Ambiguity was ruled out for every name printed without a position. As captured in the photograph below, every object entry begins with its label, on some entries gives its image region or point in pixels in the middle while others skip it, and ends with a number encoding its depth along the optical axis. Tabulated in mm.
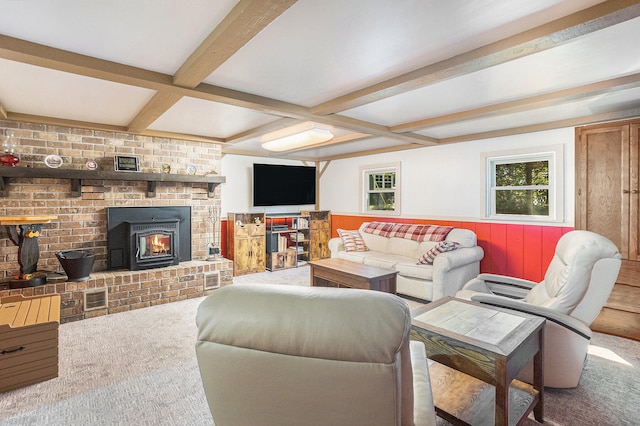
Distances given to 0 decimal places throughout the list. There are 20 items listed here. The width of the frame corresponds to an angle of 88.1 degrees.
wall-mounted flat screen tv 6227
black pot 3589
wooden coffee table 3608
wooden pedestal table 3396
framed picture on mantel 4172
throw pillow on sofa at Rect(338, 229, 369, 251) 5514
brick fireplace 3691
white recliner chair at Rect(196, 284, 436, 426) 884
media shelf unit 6105
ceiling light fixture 3977
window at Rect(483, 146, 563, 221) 4039
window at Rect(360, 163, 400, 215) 5859
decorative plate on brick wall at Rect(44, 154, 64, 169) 3777
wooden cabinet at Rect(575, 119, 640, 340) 3105
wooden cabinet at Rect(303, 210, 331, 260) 6738
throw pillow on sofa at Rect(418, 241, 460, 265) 4332
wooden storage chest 2314
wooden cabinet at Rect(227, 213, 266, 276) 5691
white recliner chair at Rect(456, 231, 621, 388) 2113
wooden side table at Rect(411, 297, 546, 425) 1593
